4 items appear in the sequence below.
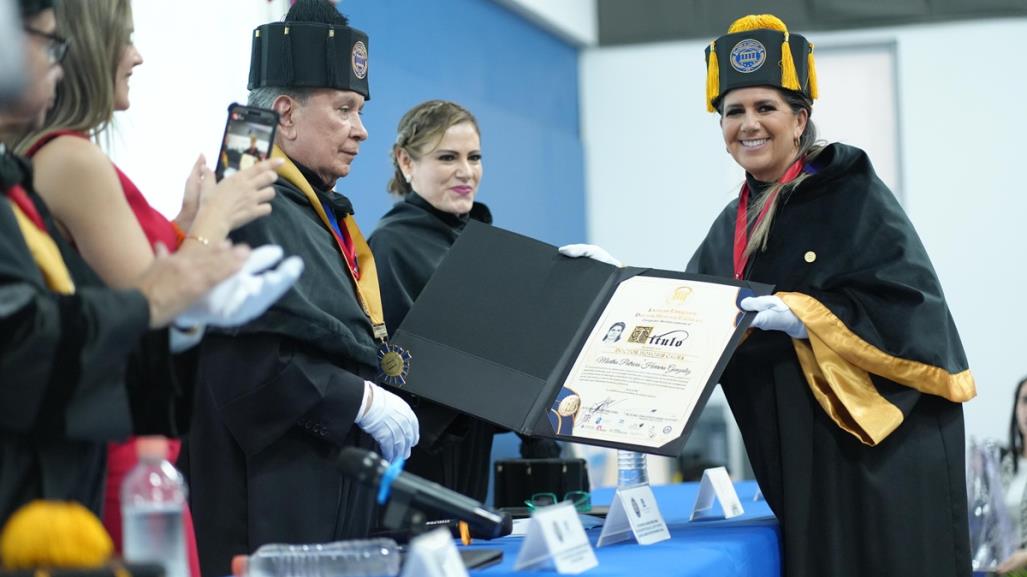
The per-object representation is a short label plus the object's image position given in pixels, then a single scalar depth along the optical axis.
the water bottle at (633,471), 3.81
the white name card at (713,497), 3.41
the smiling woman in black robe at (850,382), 3.25
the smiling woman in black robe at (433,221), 4.16
